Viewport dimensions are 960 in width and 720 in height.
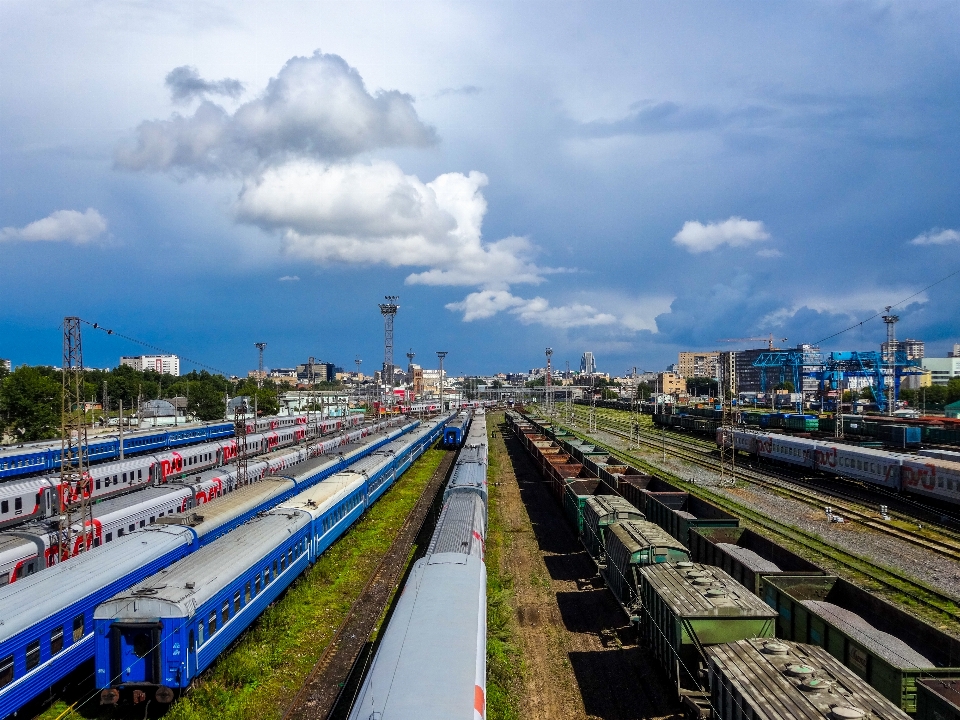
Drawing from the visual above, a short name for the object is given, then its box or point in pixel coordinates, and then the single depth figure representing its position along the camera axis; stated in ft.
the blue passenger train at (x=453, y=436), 215.92
